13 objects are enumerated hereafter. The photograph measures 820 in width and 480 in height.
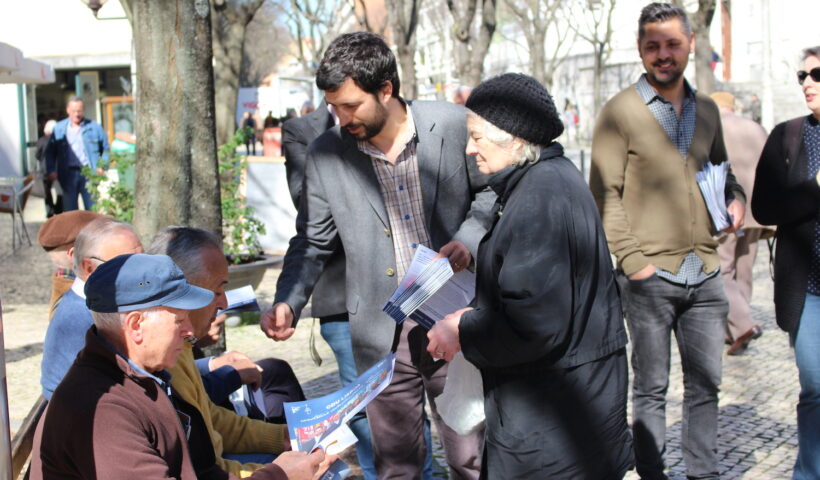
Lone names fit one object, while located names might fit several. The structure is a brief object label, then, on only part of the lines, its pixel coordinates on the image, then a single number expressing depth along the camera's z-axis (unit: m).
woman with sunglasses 3.92
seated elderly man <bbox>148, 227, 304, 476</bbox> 3.22
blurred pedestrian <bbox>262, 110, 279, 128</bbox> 35.02
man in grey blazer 3.74
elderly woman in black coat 2.67
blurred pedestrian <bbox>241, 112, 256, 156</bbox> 37.21
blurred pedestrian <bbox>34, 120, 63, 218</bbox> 15.38
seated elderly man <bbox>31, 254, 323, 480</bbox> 2.38
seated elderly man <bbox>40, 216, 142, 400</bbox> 3.34
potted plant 8.84
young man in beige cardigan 4.28
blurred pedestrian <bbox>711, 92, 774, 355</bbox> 7.23
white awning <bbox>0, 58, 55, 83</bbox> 13.30
